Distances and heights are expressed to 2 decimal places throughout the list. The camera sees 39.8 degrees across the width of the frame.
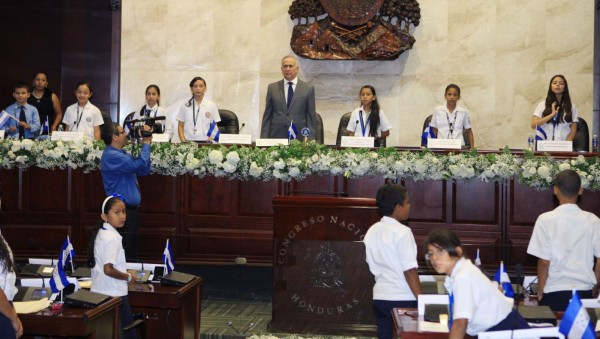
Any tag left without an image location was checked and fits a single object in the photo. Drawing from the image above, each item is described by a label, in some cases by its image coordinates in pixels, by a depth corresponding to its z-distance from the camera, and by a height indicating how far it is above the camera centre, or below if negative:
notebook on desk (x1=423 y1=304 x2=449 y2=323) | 4.59 -0.75
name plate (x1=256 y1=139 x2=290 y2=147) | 8.96 +0.37
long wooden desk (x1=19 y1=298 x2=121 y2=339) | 4.79 -0.87
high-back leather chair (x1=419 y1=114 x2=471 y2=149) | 10.64 +0.56
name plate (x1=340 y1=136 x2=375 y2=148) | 8.94 +0.38
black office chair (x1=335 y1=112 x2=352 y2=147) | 10.36 +0.65
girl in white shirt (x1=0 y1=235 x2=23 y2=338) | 4.38 -0.67
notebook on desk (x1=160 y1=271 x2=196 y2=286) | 6.13 -0.78
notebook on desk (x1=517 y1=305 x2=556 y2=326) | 4.41 -0.73
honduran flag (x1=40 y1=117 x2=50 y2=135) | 9.93 +0.55
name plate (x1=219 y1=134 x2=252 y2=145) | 9.23 +0.40
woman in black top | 11.42 +0.99
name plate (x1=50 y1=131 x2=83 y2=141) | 9.26 +0.42
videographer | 7.77 +0.05
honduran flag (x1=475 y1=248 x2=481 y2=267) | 6.05 -0.61
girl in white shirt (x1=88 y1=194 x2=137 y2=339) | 5.57 -0.59
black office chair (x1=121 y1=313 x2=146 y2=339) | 5.50 -1.03
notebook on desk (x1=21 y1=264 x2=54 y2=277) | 6.30 -0.75
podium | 6.36 -0.87
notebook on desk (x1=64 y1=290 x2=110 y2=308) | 5.01 -0.77
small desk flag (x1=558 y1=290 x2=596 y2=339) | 3.66 -0.64
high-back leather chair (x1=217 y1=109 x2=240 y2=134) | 10.60 +0.66
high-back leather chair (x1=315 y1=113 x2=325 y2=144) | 10.13 +0.55
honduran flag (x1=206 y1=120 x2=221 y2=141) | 9.61 +0.49
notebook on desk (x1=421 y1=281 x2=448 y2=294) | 5.48 -0.73
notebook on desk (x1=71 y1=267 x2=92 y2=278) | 6.44 -0.78
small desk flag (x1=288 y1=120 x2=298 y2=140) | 9.27 +0.50
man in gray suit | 9.80 +0.85
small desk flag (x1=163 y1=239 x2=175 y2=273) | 6.30 -0.65
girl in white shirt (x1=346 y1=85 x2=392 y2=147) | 10.17 +0.71
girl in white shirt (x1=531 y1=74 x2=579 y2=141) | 9.91 +0.77
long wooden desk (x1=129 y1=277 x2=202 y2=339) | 5.89 -0.96
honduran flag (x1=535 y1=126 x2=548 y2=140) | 9.81 +0.54
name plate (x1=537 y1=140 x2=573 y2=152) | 8.82 +0.35
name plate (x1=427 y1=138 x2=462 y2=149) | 8.91 +0.37
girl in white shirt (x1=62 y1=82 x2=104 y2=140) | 10.75 +0.73
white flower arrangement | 8.51 +0.15
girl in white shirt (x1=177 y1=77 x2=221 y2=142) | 10.63 +0.78
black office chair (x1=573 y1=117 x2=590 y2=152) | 9.68 +0.49
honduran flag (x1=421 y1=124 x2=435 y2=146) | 9.70 +0.52
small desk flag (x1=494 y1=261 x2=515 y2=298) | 5.23 -0.66
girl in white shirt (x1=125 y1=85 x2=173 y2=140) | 10.85 +0.91
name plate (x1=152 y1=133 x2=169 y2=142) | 9.36 +0.42
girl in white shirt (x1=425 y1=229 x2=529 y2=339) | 3.95 -0.57
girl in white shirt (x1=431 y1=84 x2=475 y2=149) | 10.56 +0.74
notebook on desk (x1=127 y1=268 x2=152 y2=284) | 6.29 -0.77
